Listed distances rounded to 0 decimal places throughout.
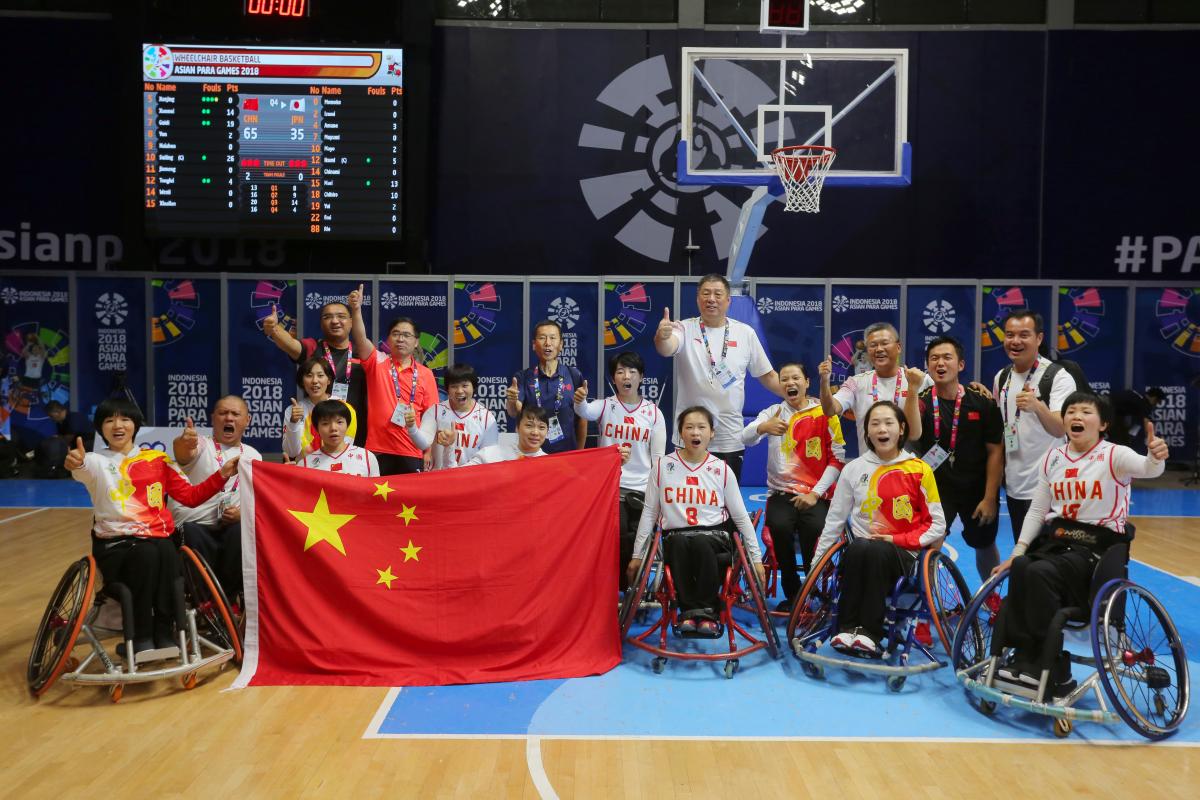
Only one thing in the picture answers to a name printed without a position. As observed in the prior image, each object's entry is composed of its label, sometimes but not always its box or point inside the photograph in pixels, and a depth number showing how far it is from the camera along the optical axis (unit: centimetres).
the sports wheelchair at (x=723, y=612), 496
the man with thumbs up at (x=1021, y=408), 532
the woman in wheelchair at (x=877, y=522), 482
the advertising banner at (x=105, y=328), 1180
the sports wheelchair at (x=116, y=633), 457
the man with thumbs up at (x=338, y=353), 587
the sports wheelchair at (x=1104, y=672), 408
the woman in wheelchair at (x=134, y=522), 472
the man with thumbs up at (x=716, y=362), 601
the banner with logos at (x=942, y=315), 1188
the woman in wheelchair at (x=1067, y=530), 433
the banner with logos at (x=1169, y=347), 1191
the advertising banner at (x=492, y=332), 1188
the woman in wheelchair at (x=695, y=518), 504
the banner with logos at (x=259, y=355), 1181
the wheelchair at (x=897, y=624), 475
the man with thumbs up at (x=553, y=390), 609
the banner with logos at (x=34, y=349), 1176
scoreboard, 1103
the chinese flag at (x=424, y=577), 491
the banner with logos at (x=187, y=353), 1184
